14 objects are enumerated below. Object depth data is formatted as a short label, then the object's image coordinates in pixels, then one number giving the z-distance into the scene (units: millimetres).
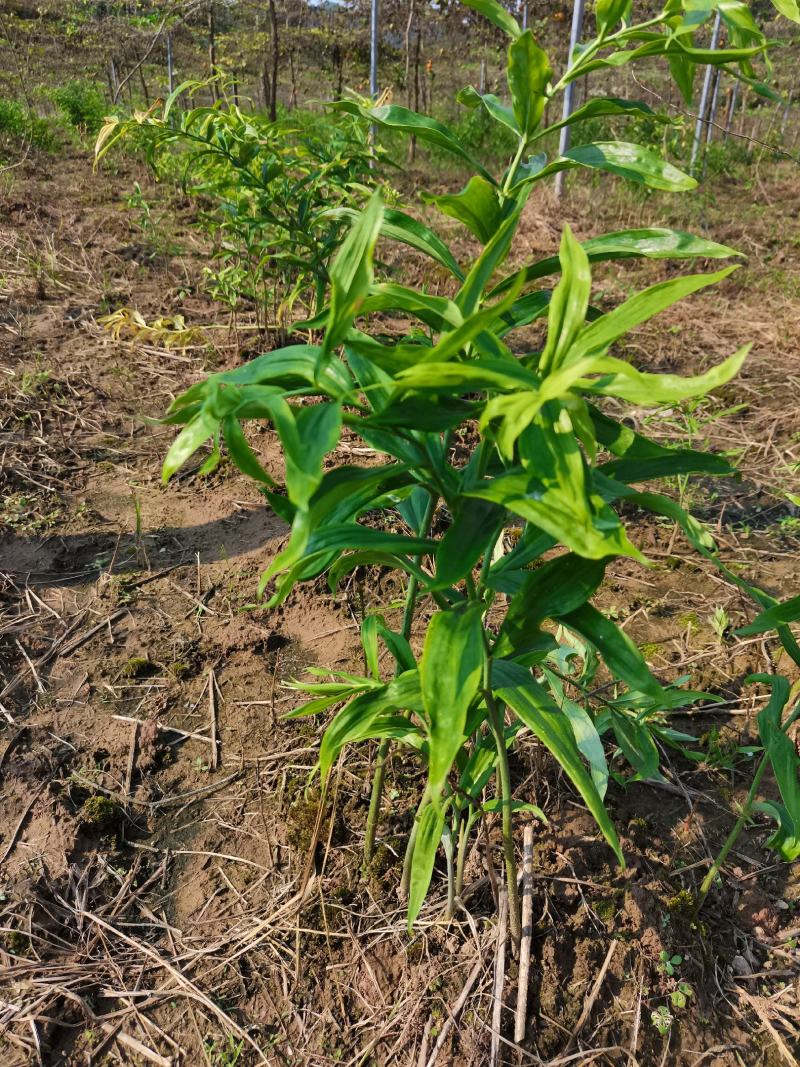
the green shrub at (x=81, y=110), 7285
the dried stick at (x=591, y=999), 1366
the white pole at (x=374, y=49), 6905
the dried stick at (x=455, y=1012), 1336
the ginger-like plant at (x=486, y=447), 786
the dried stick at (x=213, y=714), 1878
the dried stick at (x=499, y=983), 1328
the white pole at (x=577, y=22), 5342
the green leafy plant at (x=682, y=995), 1412
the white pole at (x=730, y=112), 8288
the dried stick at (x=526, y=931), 1351
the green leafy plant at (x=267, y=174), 2635
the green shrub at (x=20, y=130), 6988
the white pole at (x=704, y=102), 6532
